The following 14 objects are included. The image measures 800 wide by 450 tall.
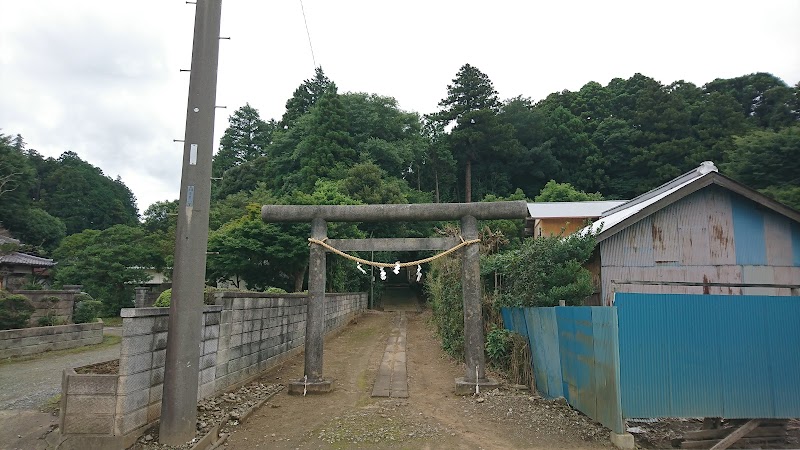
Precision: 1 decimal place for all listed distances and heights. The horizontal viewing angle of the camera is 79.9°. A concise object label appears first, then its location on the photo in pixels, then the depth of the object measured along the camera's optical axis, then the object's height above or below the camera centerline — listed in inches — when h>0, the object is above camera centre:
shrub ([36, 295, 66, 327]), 492.8 -33.9
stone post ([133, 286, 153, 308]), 779.4 -20.8
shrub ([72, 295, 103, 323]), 573.9 -33.6
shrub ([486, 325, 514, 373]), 359.3 -46.2
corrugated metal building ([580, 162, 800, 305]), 448.8 +42.0
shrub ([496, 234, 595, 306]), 333.1 +10.2
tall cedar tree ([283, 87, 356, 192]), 1462.8 +437.1
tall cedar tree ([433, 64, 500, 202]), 1664.6 +652.6
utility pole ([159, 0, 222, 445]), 197.9 +17.9
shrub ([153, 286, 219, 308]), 302.0 -9.1
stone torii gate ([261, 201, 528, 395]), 315.3 +27.5
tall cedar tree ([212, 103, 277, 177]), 2165.4 +680.9
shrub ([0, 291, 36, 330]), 431.8 -24.8
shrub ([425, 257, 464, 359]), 453.7 -21.1
